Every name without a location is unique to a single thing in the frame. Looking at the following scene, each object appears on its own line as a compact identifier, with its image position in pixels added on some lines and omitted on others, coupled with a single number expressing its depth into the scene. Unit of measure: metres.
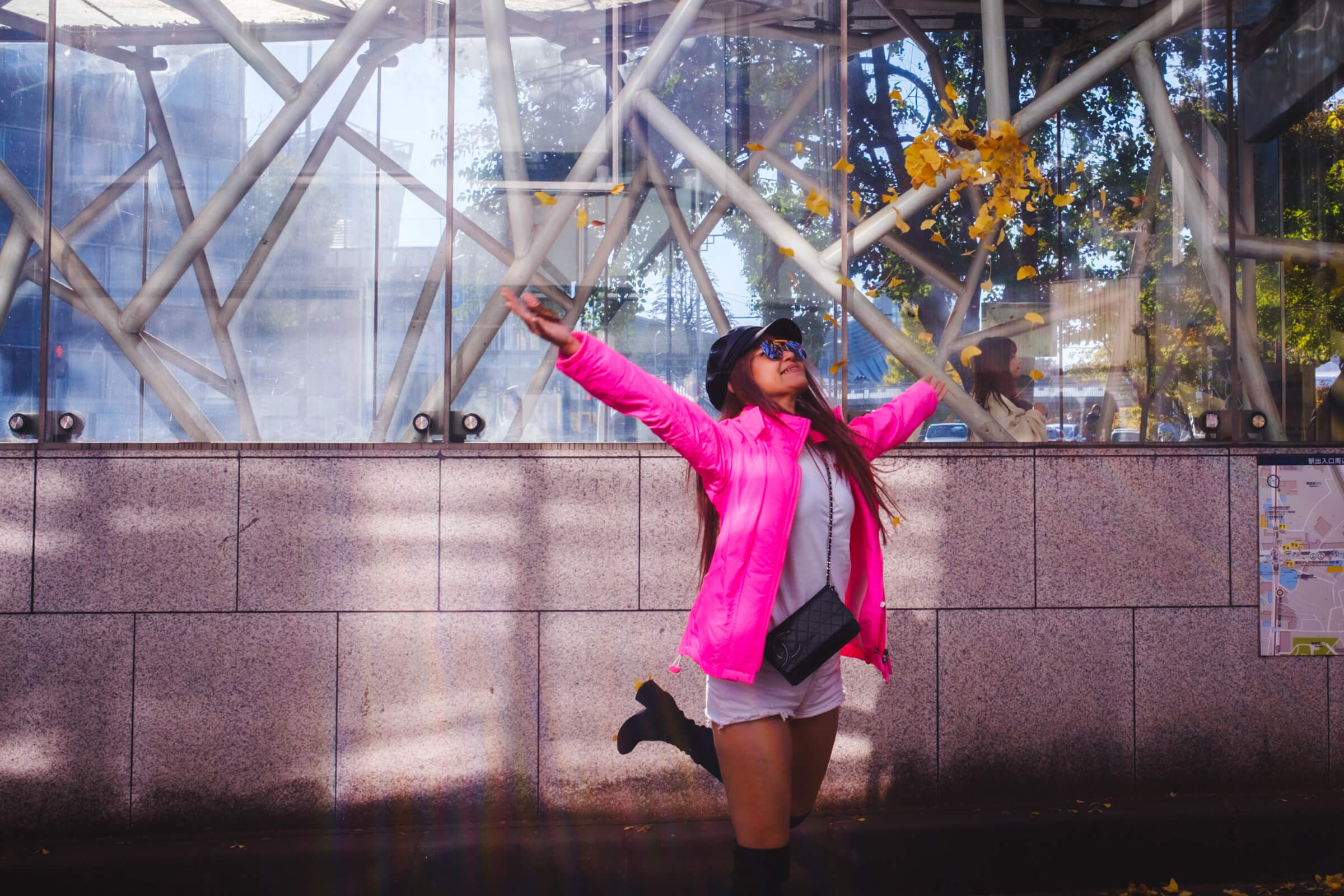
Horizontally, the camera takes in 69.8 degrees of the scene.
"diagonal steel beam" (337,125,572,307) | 5.31
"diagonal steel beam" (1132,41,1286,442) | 5.45
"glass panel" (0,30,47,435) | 5.16
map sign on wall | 5.17
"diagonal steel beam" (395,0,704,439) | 5.31
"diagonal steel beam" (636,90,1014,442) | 5.39
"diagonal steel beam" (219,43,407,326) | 5.31
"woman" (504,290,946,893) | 2.82
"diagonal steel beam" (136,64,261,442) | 5.28
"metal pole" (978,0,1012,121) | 5.45
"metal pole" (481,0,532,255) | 5.35
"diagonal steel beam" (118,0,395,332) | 5.25
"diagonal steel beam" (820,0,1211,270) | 5.41
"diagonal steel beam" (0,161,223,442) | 5.18
